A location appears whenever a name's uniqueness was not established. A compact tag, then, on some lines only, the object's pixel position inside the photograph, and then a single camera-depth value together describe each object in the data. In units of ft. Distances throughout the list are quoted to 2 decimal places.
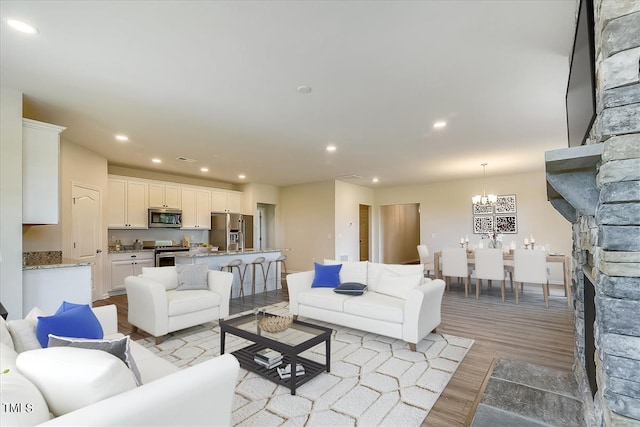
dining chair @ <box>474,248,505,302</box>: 18.01
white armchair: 11.19
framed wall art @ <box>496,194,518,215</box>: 24.77
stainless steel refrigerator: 25.52
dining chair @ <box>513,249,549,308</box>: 16.57
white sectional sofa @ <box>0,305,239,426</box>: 3.37
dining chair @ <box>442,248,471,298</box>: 19.27
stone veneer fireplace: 3.64
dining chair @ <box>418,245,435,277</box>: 24.03
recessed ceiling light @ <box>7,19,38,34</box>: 6.80
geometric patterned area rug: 7.00
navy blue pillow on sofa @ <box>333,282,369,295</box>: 12.81
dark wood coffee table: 8.13
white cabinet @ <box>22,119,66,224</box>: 10.89
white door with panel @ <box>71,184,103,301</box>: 16.71
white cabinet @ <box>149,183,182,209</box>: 22.59
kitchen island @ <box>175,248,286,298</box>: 17.17
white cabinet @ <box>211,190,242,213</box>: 26.53
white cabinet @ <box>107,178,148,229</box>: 20.56
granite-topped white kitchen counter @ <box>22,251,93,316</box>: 10.73
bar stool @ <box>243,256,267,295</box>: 19.06
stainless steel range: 22.09
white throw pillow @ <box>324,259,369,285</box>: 14.01
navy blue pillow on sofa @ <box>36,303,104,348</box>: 5.40
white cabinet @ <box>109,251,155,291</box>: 20.05
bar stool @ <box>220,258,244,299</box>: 17.42
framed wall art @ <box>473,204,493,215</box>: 25.71
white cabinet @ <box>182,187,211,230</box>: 24.44
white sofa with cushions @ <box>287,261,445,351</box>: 10.65
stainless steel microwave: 22.17
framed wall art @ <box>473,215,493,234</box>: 25.77
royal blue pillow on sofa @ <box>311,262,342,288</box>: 14.17
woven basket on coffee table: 9.07
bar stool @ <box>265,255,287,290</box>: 20.47
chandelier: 21.98
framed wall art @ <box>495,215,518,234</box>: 24.66
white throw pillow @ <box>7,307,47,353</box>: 5.36
